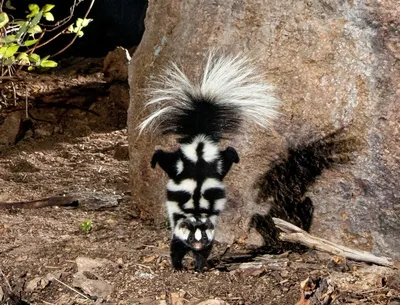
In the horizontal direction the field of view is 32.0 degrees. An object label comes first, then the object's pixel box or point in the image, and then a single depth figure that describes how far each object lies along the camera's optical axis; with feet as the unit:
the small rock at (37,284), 13.93
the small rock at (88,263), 14.44
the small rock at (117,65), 26.58
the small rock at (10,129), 21.62
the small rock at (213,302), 13.20
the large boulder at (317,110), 13.26
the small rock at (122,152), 20.91
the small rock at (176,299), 13.37
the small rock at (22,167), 19.62
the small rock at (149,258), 14.94
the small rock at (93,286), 13.75
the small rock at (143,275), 14.30
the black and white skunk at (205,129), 13.37
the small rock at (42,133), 22.27
